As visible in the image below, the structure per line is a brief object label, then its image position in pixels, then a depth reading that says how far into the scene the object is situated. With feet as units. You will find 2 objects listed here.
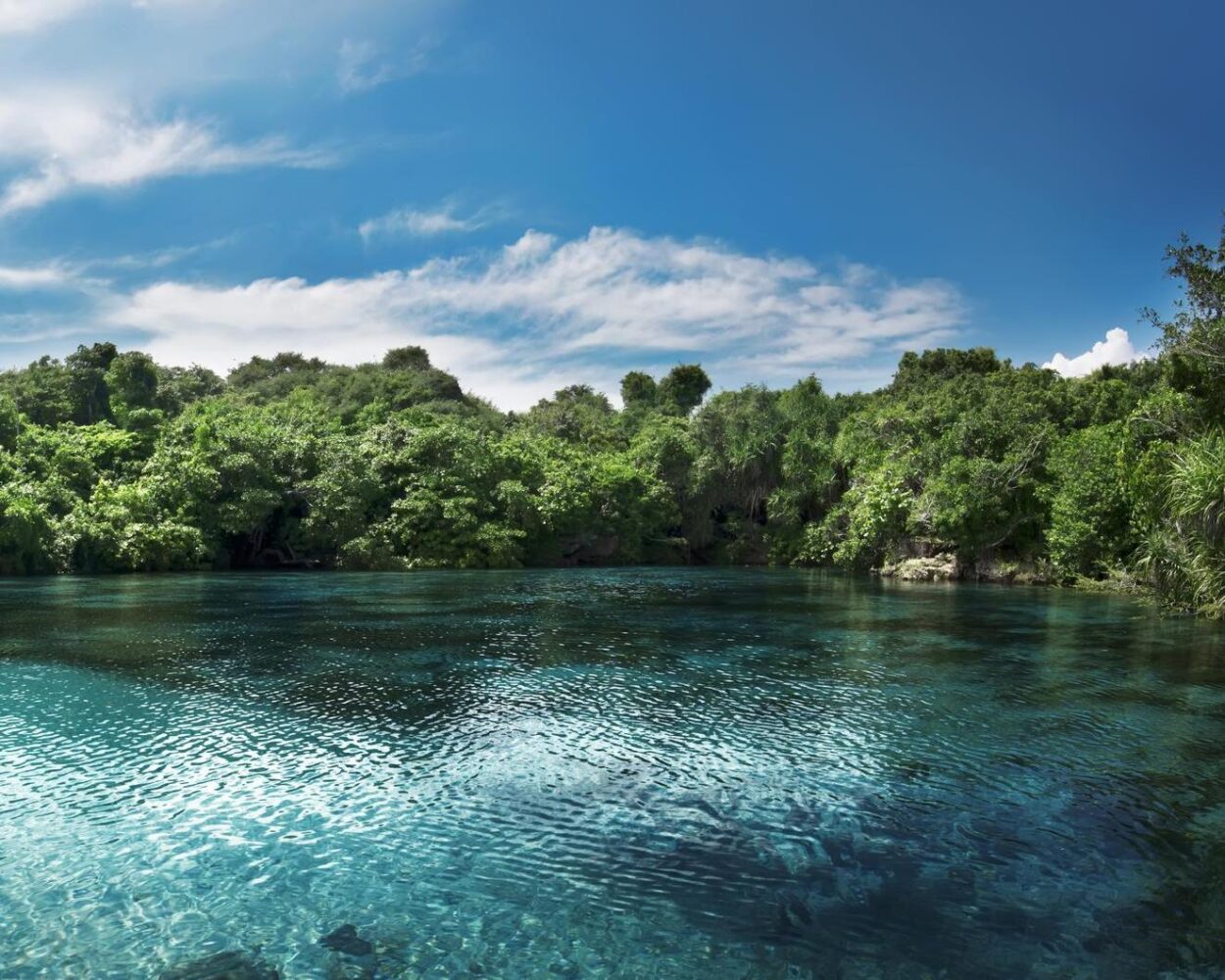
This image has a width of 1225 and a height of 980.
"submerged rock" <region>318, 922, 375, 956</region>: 17.76
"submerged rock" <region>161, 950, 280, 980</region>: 16.63
